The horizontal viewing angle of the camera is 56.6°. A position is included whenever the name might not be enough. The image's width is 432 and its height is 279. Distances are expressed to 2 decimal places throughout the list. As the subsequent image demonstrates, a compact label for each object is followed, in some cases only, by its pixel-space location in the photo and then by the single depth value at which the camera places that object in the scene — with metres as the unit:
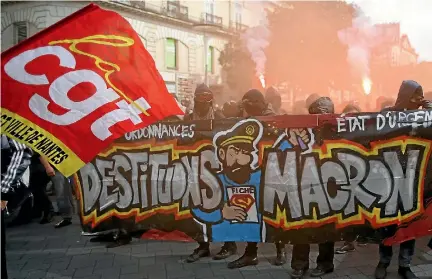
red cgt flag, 3.21
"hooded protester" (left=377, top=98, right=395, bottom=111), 7.18
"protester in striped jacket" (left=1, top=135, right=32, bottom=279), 3.85
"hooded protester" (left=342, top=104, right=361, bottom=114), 6.43
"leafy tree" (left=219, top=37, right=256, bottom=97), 33.81
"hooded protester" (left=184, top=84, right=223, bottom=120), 5.25
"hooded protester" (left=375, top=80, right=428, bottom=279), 4.18
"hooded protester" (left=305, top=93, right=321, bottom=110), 7.25
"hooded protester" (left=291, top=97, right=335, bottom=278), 4.38
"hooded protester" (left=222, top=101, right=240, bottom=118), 7.20
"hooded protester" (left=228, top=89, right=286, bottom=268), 4.72
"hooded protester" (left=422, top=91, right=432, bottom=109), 4.23
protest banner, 4.12
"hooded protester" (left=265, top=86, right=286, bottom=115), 8.34
